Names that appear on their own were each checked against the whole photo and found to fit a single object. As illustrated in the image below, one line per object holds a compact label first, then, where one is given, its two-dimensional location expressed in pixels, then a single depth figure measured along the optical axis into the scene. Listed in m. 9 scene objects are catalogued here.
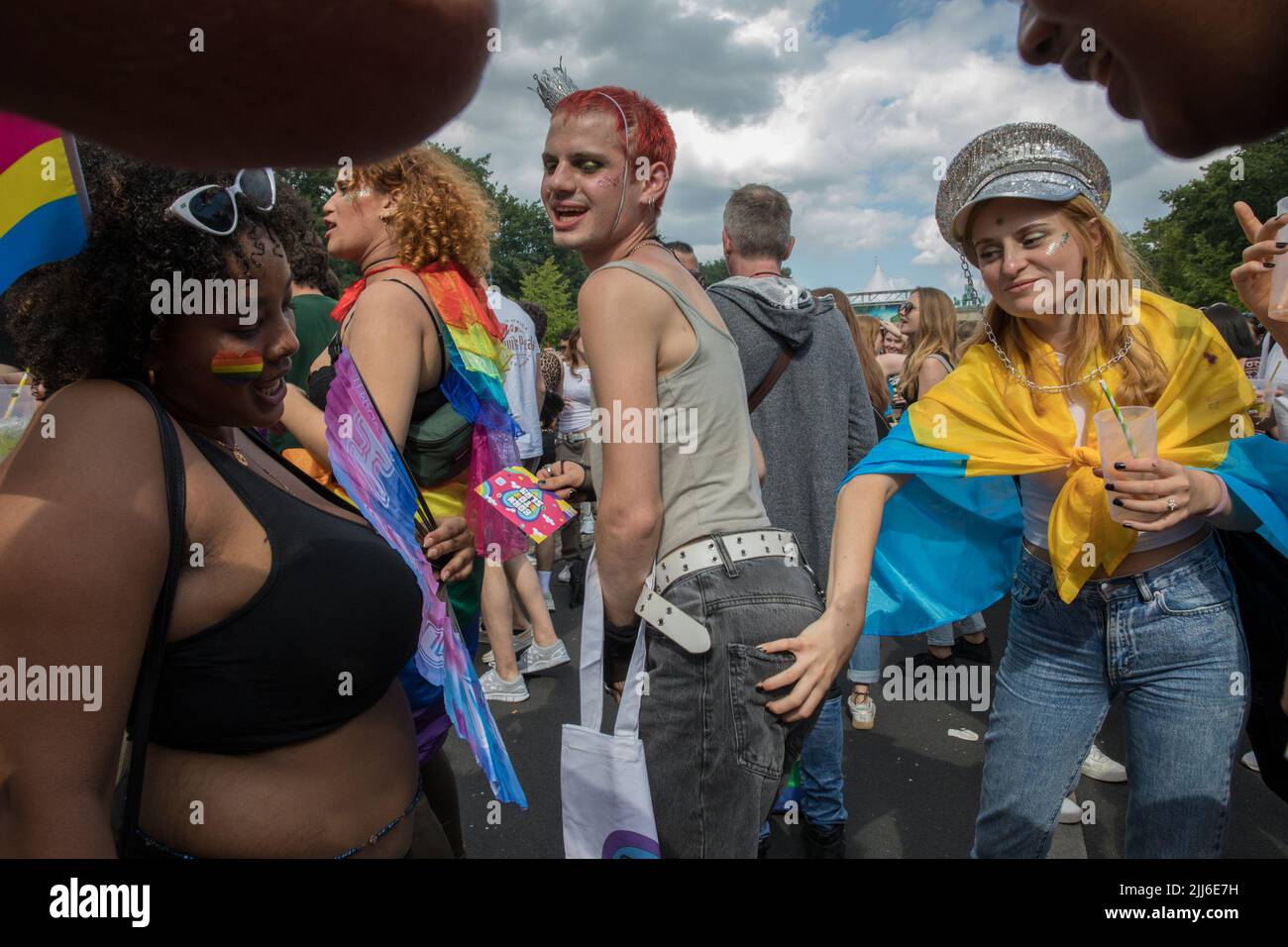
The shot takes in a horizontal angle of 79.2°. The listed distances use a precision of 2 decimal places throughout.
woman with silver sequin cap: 1.85
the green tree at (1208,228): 24.05
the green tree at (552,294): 42.47
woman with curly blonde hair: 2.21
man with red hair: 1.63
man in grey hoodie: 2.89
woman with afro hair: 1.05
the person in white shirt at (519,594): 4.20
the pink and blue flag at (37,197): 0.91
